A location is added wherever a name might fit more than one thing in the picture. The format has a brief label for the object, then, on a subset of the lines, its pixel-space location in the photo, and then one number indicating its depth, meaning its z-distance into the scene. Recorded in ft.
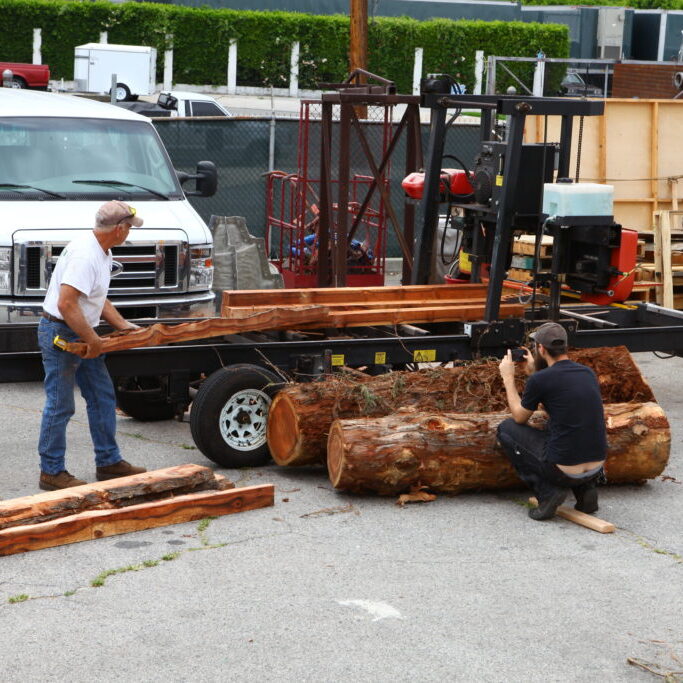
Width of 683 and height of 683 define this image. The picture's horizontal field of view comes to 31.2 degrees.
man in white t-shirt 24.50
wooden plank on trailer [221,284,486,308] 30.50
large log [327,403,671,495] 25.55
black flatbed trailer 27.30
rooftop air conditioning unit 173.27
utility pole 66.49
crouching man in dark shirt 24.32
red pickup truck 110.73
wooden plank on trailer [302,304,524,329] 29.96
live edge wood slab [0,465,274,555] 22.48
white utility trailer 114.52
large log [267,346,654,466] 26.86
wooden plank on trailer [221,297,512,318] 29.96
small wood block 24.53
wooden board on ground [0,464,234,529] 22.77
